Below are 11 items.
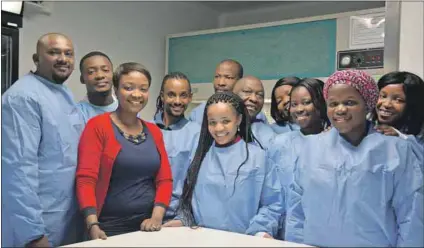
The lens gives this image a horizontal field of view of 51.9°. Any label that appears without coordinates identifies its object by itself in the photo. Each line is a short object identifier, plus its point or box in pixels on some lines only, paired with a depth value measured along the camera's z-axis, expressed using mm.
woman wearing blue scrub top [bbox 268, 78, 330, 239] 1397
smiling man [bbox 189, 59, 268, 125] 1786
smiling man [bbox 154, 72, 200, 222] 1486
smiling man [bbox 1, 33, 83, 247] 1202
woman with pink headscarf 972
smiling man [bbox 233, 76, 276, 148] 1594
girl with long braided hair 1263
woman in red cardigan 1260
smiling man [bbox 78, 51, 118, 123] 1542
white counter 1045
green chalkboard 2494
